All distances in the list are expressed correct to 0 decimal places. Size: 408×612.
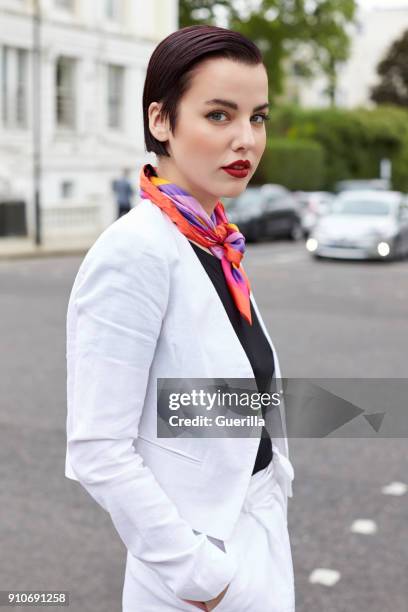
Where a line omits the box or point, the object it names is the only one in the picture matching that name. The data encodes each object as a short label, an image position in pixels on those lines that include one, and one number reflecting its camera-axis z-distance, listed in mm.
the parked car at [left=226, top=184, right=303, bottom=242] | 25453
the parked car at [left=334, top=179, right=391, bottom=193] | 37656
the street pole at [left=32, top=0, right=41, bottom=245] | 22812
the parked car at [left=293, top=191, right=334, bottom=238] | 29484
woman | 1731
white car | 20562
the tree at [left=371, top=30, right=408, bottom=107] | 62375
